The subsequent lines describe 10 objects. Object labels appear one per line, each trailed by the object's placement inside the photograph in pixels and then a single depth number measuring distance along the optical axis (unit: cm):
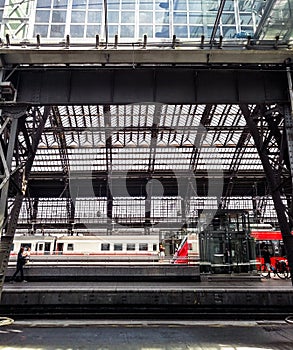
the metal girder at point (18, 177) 927
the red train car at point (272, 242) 2464
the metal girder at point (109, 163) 2804
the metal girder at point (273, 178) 974
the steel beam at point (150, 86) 980
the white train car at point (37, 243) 2866
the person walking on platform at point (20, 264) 1654
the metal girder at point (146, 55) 883
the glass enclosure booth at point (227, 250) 1800
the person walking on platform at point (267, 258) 2070
